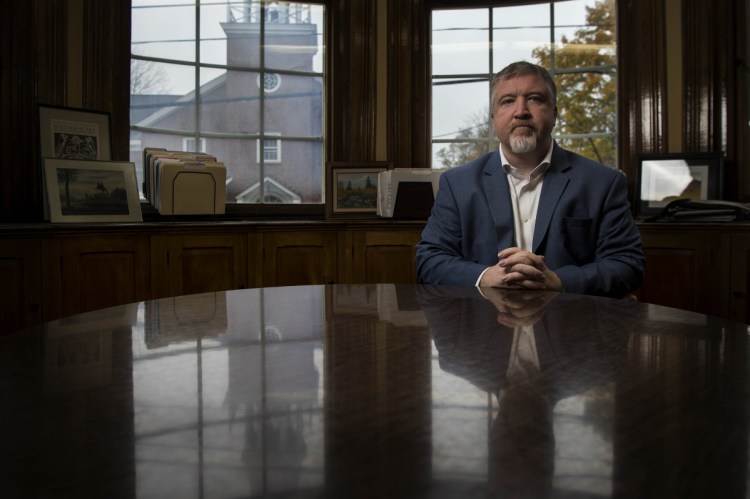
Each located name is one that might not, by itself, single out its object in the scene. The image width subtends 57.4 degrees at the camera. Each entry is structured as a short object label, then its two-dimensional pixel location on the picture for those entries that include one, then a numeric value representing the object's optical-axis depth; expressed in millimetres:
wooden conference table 444
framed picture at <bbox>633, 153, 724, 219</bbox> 3508
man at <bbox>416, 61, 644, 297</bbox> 1894
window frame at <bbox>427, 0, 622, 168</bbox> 3984
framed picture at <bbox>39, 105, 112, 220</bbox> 3105
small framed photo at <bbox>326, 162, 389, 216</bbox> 3793
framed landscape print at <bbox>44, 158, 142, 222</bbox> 2955
